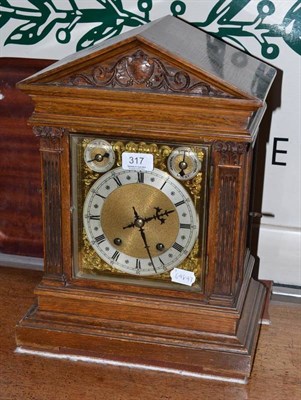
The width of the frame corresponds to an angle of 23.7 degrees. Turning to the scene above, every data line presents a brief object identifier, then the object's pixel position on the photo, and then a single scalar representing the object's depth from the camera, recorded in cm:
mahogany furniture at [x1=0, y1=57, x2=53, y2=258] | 156
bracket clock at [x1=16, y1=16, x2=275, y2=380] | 110
